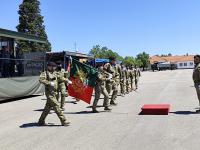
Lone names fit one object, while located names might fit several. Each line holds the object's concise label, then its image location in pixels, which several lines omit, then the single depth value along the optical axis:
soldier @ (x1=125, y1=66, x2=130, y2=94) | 10.98
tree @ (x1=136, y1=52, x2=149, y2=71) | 69.37
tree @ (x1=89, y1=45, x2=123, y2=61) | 63.34
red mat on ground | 6.14
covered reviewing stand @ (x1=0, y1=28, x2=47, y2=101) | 9.57
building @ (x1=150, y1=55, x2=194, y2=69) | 76.68
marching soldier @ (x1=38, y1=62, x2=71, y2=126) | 5.21
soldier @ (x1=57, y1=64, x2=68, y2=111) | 6.83
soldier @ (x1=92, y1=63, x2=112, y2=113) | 6.57
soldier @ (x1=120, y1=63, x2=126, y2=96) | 10.22
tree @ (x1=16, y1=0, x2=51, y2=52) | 37.67
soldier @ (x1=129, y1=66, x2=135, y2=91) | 11.62
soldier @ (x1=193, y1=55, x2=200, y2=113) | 6.20
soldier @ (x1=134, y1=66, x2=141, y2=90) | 12.13
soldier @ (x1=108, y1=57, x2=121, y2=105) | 7.24
